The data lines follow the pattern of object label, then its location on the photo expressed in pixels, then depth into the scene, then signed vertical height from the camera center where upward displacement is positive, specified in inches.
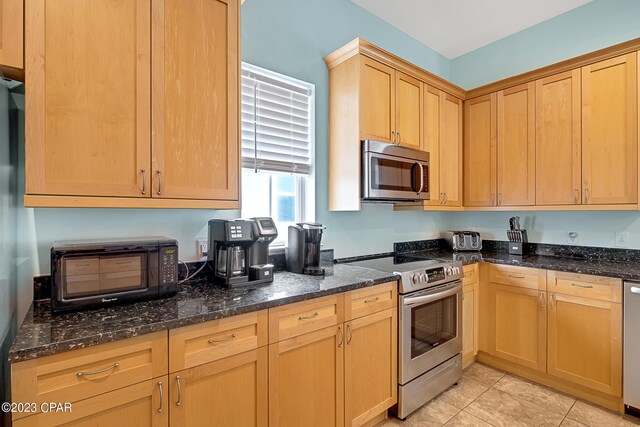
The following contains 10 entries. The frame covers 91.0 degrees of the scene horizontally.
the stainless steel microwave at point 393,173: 88.0 +12.3
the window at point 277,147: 82.5 +18.4
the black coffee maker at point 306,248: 79.4 -8.9
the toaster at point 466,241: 124.4 -10.9
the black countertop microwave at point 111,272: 49.0 -9.9
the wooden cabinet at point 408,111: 98.7 +33.4
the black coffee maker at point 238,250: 66.0 -8.1
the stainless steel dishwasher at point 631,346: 78.7 -33.5
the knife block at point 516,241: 115.9 -10.2
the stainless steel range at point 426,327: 80.6 -31.9
